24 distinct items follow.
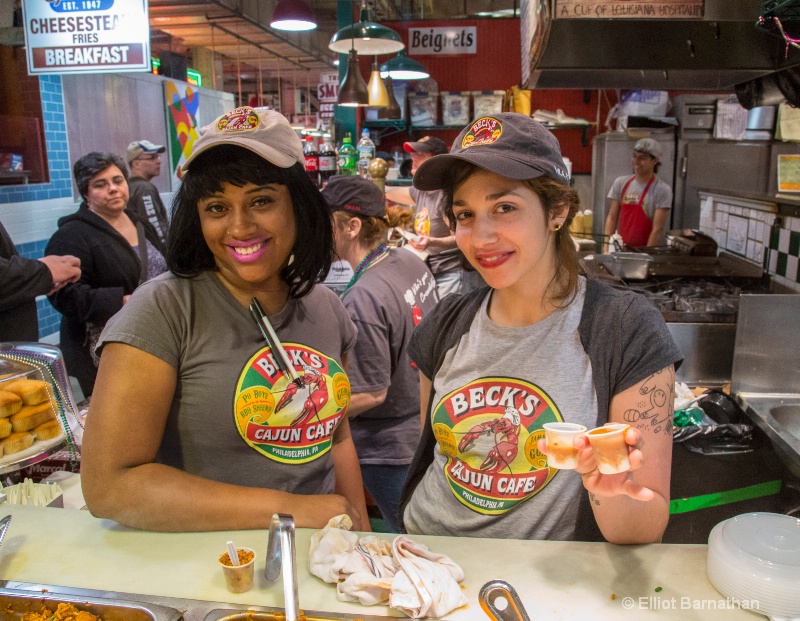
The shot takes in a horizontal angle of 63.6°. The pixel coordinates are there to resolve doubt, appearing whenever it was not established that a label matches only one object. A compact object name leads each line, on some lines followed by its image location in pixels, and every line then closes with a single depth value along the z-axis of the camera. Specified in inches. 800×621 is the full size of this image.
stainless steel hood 124.0
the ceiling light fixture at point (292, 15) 274.1
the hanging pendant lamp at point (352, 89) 245.6
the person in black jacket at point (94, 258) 158.1
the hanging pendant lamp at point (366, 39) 228.4
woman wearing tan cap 56.6
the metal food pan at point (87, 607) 46.7
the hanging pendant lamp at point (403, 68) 318.0
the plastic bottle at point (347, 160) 234.2
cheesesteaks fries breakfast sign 175.0
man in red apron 270.1
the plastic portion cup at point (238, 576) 49.9
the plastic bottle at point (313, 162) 247.8
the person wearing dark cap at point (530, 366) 54.6
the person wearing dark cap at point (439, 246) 237.8
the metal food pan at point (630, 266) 155.3
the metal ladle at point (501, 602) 45.9
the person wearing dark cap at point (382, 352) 105.1
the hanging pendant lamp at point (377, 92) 270.1
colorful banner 411.2
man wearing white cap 208.2
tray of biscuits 67.6
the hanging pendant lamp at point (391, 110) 303.3
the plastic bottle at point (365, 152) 246.8
